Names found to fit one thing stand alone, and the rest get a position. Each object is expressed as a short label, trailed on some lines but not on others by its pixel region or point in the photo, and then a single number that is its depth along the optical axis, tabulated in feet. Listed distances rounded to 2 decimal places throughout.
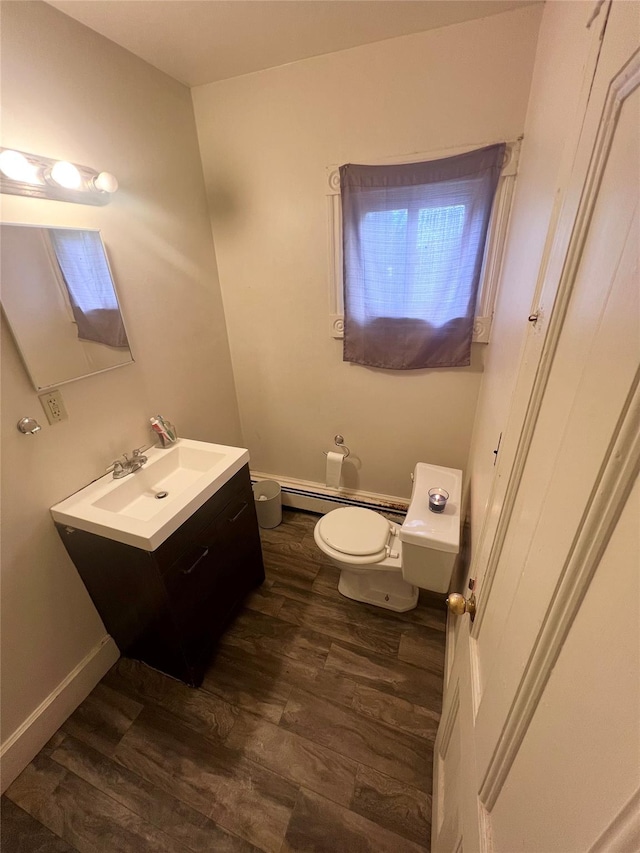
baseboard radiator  7.20
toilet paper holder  7.07
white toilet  4.42
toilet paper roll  7.07
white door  0.84
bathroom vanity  3.98
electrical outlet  3.92
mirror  3.55
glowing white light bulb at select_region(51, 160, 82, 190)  3.62
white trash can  7.48
